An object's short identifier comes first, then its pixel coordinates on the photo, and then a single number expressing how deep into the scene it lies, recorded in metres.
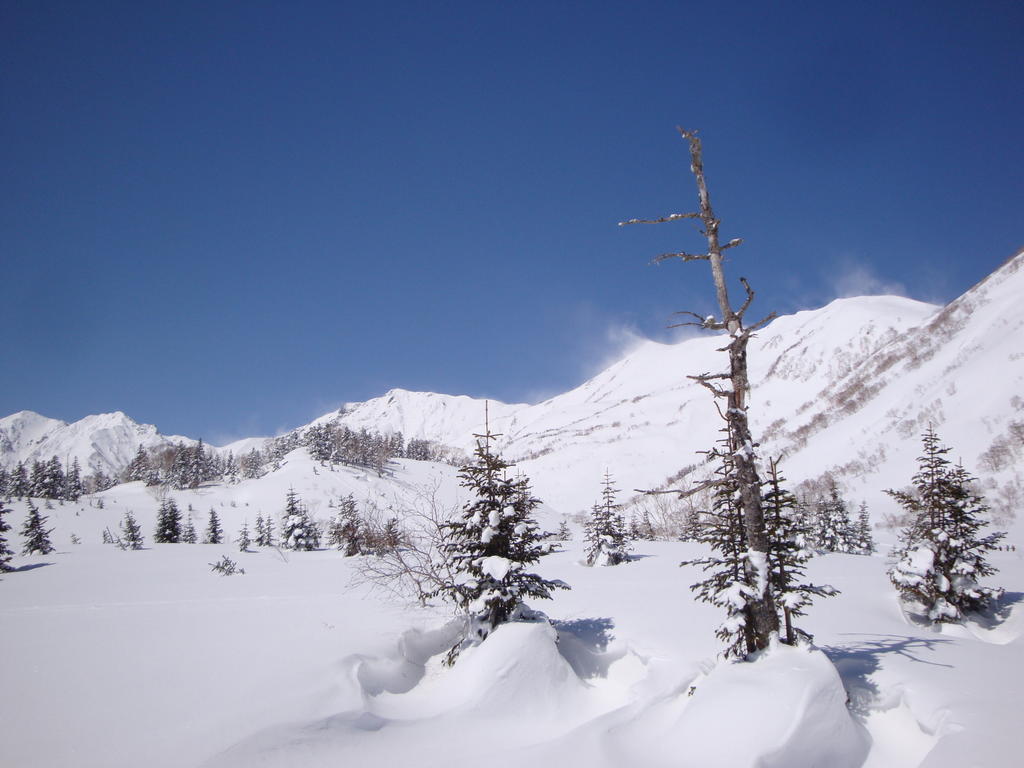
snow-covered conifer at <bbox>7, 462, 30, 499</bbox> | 82.94
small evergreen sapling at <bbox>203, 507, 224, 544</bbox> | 52.88
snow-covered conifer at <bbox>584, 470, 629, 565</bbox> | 30.30
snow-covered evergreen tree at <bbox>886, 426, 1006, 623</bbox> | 15.28
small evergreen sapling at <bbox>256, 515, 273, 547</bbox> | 54.46
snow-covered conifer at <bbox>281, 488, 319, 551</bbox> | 47.00
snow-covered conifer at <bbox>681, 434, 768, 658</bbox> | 7.89
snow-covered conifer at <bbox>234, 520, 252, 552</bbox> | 45.28
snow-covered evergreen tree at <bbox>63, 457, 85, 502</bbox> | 87.12
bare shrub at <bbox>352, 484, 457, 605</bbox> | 14.08
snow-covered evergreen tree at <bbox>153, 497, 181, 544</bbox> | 50.06
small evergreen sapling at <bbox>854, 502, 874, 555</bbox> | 41.06
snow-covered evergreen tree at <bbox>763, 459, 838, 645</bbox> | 7.86
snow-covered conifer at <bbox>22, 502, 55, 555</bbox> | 40.47
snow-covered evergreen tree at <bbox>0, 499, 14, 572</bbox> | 27.31
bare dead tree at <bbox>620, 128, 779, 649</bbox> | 7.75
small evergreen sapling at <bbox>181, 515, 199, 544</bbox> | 60.75
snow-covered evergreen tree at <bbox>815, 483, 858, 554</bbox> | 41.19
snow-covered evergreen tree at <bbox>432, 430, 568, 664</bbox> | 11.44
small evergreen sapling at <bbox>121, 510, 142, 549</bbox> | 49.56
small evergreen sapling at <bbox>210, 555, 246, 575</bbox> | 23.77
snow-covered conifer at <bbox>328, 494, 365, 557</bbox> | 34.75
